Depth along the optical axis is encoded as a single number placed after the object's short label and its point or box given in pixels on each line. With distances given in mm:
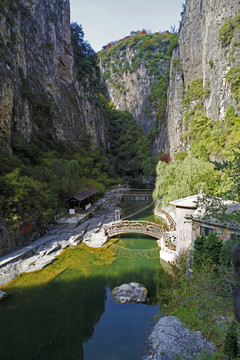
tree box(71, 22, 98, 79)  42156
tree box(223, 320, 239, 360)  4859
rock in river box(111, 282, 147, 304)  9586
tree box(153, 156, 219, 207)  15992
